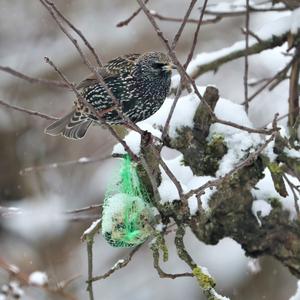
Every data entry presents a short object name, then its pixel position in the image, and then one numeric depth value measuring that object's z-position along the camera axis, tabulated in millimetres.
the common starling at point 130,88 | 8187
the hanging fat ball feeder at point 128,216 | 6645
